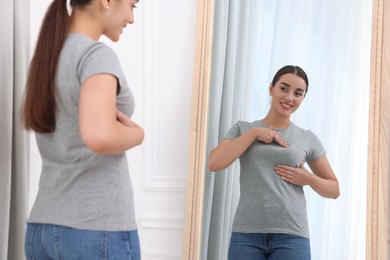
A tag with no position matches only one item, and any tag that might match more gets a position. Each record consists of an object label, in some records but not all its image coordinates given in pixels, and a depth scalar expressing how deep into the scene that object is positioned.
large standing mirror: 4.05
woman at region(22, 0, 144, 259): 2.85
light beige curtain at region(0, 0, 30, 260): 3.65
